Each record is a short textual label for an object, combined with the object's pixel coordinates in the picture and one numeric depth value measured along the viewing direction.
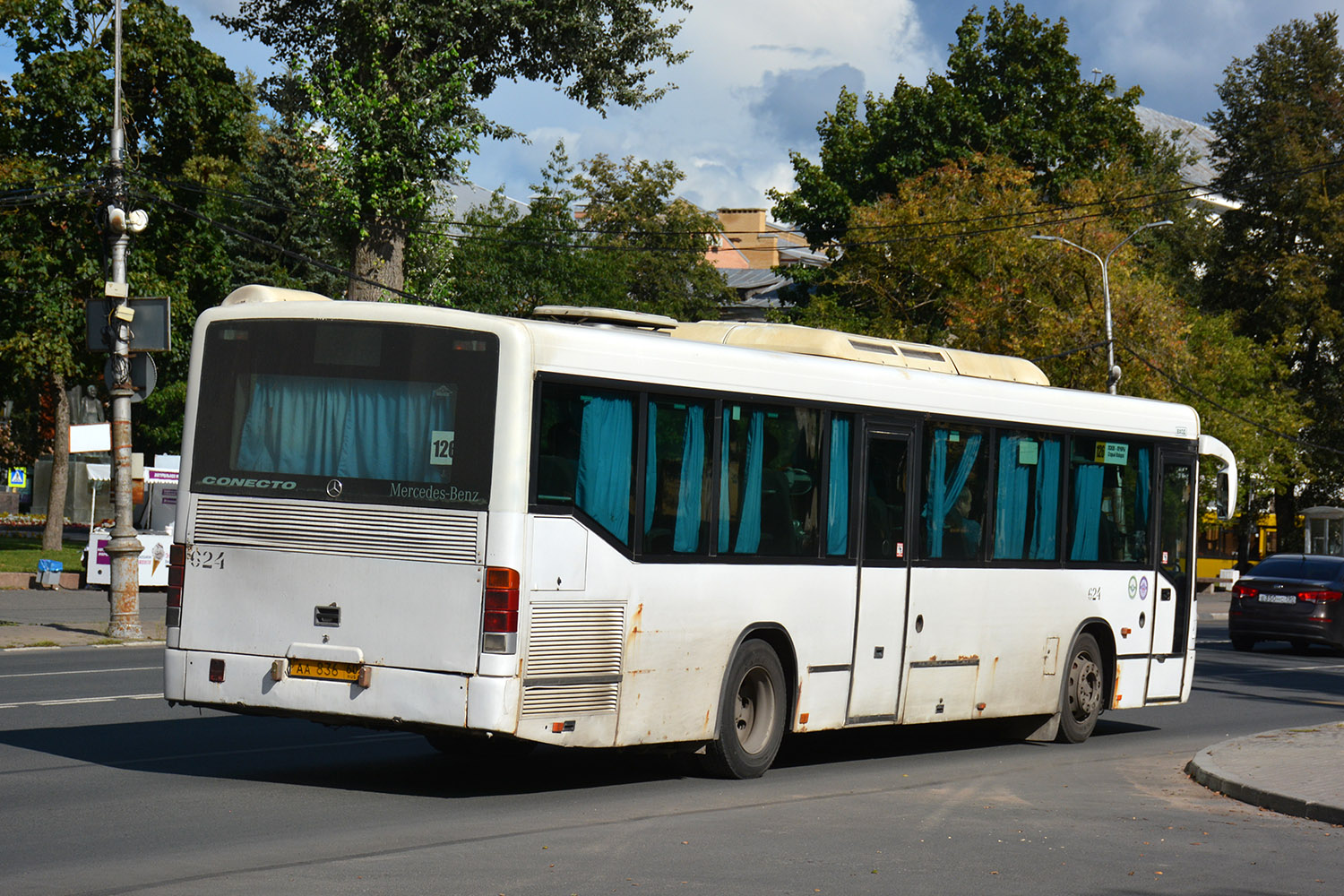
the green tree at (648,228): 74.12
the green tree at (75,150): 41.12
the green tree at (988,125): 60.03
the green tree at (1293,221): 67.19
